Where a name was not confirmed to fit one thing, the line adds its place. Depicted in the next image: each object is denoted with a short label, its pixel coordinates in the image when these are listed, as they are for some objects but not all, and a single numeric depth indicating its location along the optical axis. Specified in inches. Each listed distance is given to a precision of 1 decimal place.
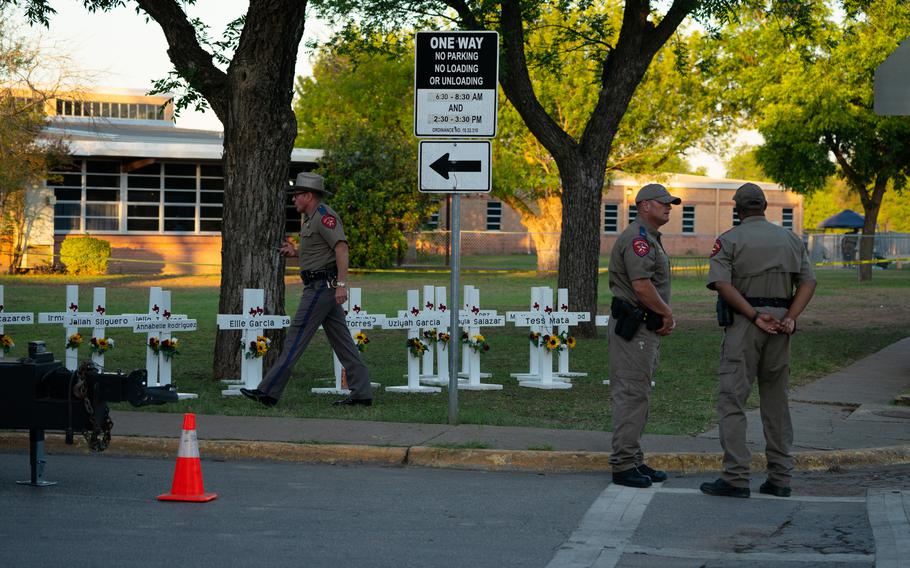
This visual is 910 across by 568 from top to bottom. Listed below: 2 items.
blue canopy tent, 2583.7
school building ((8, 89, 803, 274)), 1632.6
